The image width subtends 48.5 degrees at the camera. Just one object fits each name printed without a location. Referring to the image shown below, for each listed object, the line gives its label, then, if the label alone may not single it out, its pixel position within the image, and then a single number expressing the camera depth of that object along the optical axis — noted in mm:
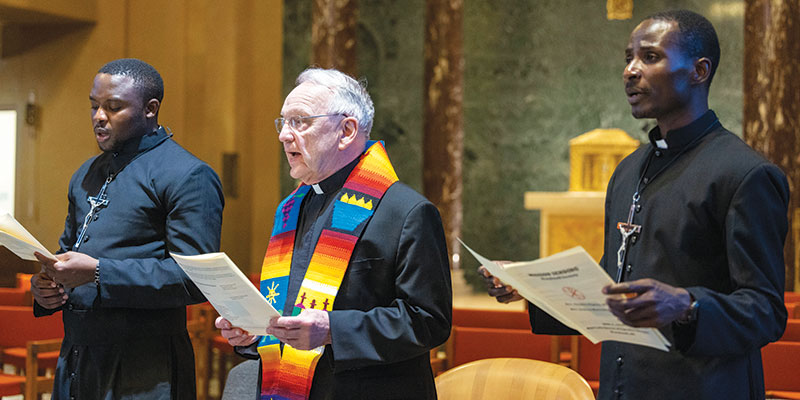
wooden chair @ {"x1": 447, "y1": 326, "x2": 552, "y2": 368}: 4906
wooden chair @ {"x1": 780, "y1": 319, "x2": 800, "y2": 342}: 5023
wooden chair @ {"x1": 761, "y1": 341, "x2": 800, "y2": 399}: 4602
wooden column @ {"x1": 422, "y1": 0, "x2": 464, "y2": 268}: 10852
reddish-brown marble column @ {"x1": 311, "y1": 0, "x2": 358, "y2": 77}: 10492
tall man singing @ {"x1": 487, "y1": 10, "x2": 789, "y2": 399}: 1917
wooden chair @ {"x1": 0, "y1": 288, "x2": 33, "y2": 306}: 6414
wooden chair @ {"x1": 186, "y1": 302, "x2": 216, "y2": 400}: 5699
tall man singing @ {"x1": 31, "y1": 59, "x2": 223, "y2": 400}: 2918
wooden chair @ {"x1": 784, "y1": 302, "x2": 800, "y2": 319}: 6027
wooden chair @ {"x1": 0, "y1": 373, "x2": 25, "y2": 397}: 5012
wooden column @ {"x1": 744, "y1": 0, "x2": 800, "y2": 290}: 8906
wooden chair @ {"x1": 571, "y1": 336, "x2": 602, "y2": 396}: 4969
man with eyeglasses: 2340
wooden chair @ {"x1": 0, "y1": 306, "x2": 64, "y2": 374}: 5543
